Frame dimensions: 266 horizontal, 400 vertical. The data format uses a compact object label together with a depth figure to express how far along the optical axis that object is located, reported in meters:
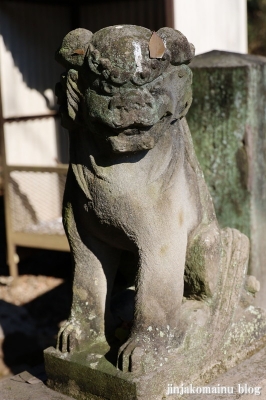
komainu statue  2.03
